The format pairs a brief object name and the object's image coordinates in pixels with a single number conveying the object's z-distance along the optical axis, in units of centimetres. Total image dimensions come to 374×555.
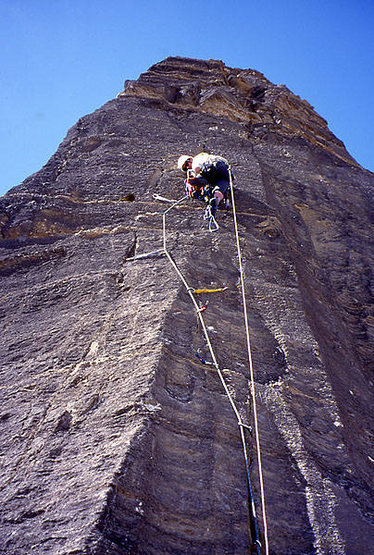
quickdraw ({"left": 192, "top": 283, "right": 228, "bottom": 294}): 375
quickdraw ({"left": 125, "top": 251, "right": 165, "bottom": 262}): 414
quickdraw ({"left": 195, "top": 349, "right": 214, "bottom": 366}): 316
